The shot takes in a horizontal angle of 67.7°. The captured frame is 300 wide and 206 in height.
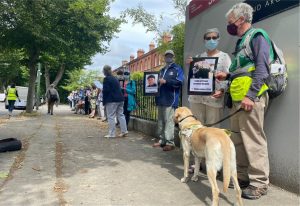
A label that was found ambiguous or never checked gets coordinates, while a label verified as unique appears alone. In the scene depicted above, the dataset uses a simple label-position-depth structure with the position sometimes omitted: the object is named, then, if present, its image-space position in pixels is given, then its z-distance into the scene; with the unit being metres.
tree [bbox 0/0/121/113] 10.68
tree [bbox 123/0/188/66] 8.78
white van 17.88
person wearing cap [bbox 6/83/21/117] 11.59
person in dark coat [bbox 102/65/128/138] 6.02
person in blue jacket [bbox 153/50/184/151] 4.58
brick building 39.68
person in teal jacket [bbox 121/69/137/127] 6.95
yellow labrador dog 2.50
